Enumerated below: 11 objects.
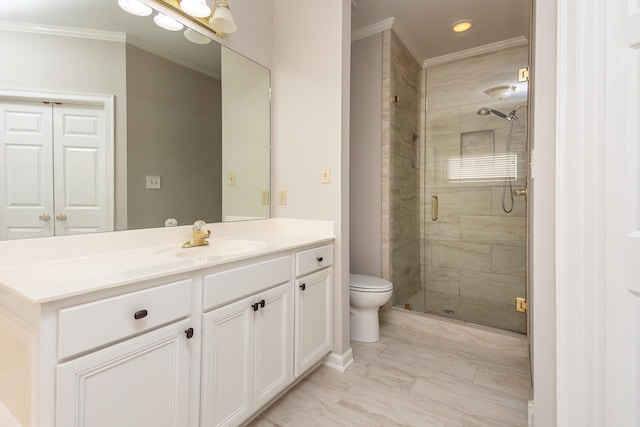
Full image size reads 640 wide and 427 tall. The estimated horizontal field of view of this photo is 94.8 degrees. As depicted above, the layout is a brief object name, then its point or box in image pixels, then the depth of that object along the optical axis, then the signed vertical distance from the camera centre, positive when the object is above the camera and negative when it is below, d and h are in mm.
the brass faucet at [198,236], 1534 -123
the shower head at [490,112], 2925 +1034
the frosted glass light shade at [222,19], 1548 +1030
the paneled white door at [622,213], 891 +1
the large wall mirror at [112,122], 1070 +418
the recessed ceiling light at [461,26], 2594 +1686
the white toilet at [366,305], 2191 -695
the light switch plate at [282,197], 2111 +114
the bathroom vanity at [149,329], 767 -386
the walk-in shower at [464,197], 2895 +173
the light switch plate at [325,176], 1923 +244
